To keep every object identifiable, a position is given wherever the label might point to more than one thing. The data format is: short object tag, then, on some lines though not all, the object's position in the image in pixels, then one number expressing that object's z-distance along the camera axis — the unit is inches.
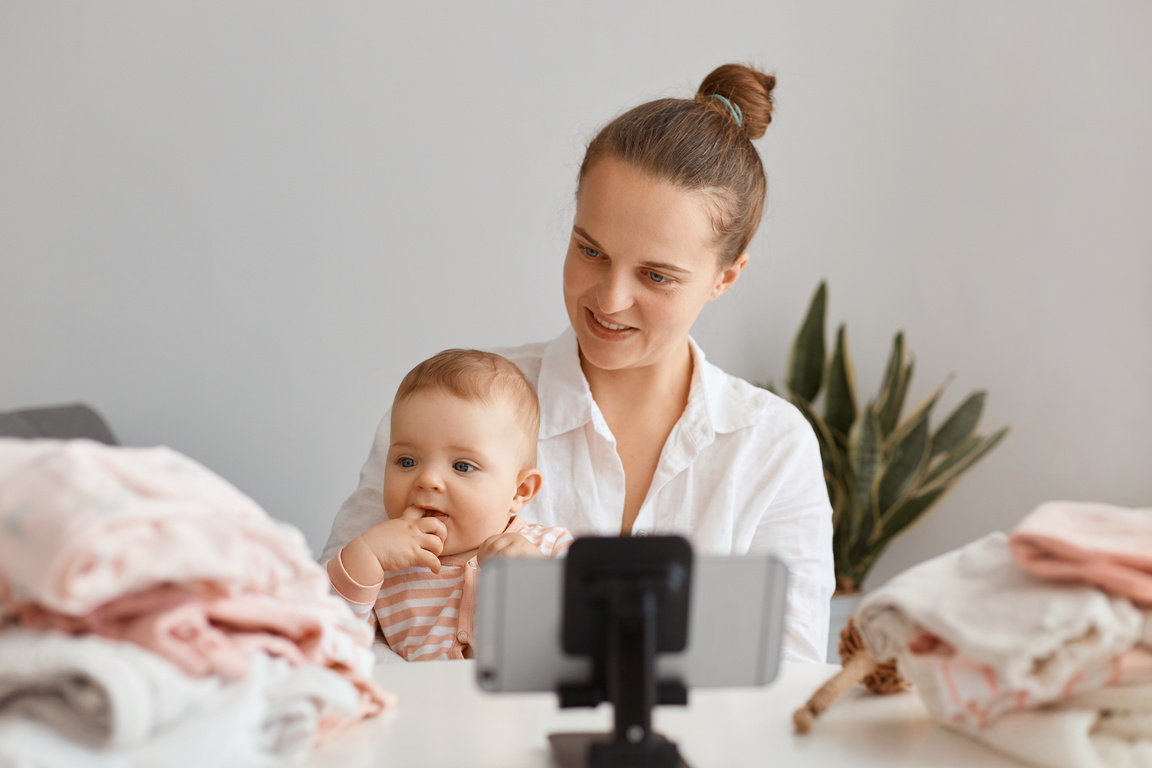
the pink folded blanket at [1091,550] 28.9
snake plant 106.5
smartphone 27.6
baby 50.3
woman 62.5
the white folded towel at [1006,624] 28.4
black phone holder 27.6
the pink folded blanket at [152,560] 23.6
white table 29.9
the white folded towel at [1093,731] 28.4
